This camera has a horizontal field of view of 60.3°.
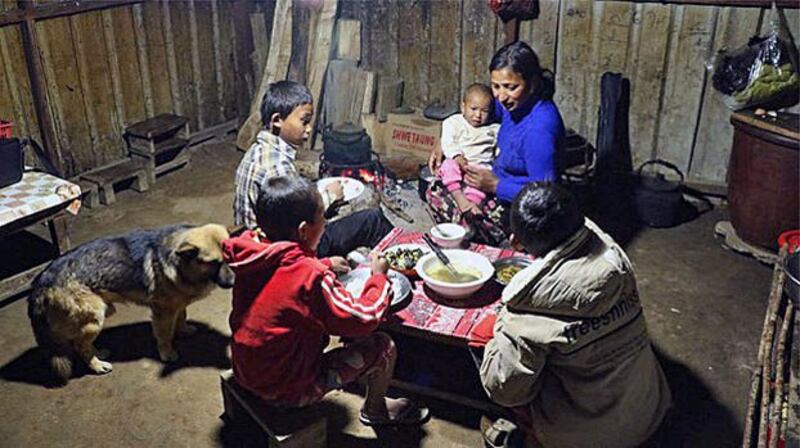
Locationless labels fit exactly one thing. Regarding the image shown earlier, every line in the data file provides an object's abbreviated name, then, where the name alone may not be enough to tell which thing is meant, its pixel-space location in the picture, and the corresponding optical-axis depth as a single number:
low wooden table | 3.37
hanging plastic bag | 5.40
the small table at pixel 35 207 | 4.68
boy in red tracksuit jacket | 2.88
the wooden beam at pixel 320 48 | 7.09
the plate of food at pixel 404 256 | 3.77
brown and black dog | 3.84
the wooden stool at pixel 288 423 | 3.17
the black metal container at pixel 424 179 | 5.46
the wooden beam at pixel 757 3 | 5.47
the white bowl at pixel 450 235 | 3.98
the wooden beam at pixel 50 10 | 5.71
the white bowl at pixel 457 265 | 3.47
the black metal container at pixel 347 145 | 6.20
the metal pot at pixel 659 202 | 5.85
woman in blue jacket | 4.20
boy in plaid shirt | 3.80
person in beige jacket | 2.63
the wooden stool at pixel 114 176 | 6.42
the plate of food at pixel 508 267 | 3.69
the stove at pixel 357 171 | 6.13
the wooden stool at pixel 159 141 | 6.80
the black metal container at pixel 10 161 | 4.86
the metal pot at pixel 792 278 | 3.80
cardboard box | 6.82
